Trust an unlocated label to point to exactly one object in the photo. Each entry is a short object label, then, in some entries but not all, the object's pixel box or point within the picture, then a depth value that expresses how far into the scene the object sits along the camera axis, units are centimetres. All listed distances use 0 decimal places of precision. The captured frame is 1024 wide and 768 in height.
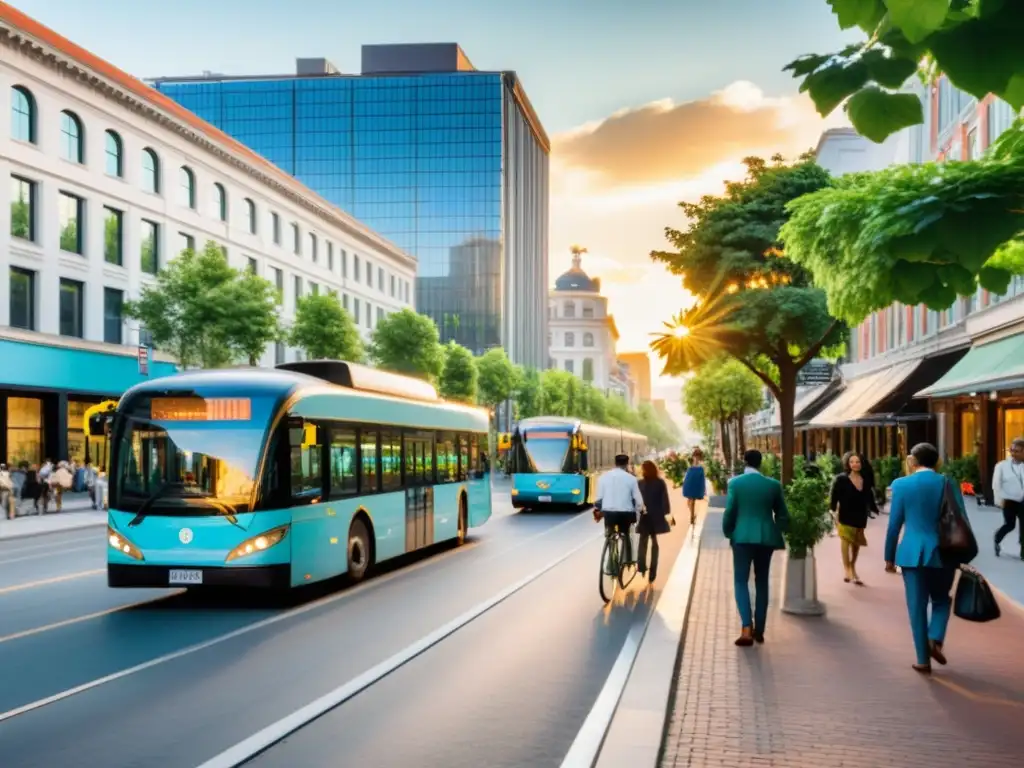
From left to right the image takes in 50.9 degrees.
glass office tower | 11544
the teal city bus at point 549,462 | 3228
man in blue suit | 826
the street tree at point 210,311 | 3862
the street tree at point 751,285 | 2473
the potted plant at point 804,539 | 1137
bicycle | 1301
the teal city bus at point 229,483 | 1185
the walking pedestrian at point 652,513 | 1421
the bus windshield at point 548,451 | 3253
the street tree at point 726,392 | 5384
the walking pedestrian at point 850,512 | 1382
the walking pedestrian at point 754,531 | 961
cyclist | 1336
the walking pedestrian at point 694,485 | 2342
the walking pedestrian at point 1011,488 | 1608
